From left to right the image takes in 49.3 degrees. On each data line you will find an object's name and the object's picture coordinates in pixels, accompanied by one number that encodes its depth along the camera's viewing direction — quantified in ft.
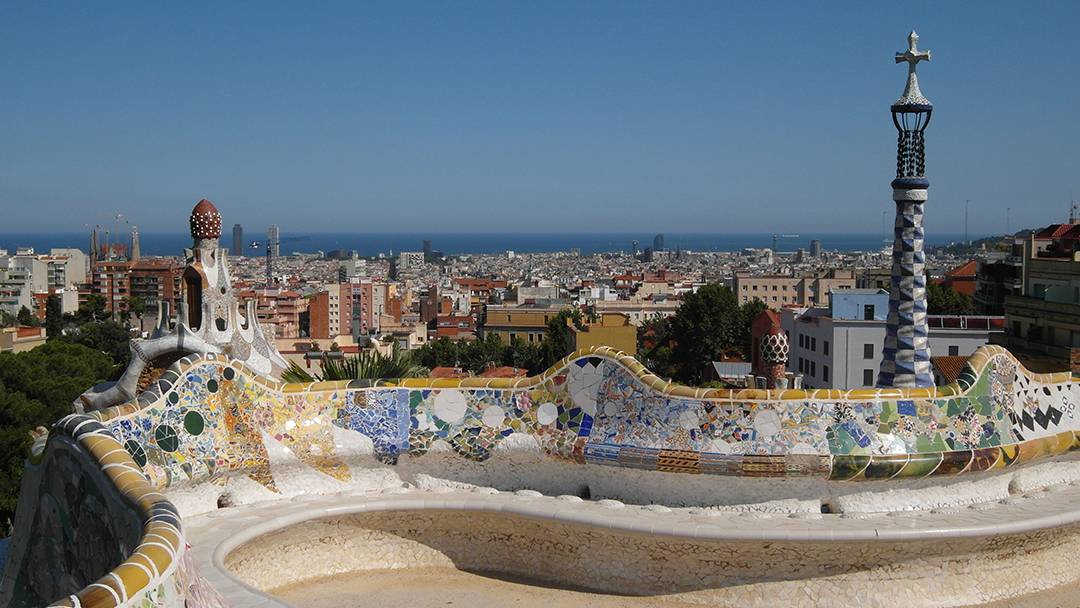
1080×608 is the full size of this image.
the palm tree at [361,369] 44.06
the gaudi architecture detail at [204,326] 40.50
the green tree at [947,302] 168.76
